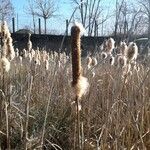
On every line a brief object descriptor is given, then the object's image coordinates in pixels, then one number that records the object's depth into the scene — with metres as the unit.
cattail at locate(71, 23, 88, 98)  0.54
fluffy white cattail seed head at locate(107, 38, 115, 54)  1.21
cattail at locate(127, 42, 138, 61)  0.91
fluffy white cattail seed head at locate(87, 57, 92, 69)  1.46
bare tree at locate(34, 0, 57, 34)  11.98
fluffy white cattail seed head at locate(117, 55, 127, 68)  1.09
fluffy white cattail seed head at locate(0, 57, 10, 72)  0.86
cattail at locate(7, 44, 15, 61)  0.93
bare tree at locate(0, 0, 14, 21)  9.62
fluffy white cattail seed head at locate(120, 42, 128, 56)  1.16
